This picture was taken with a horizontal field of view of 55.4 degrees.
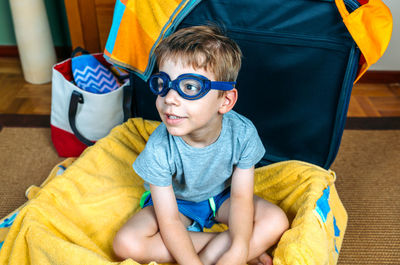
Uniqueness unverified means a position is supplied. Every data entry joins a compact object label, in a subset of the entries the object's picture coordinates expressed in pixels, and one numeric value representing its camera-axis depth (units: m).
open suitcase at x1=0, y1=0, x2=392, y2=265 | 0.87
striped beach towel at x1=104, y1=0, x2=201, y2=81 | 1.04
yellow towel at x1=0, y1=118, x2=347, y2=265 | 0.83
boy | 0.77
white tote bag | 1.25
